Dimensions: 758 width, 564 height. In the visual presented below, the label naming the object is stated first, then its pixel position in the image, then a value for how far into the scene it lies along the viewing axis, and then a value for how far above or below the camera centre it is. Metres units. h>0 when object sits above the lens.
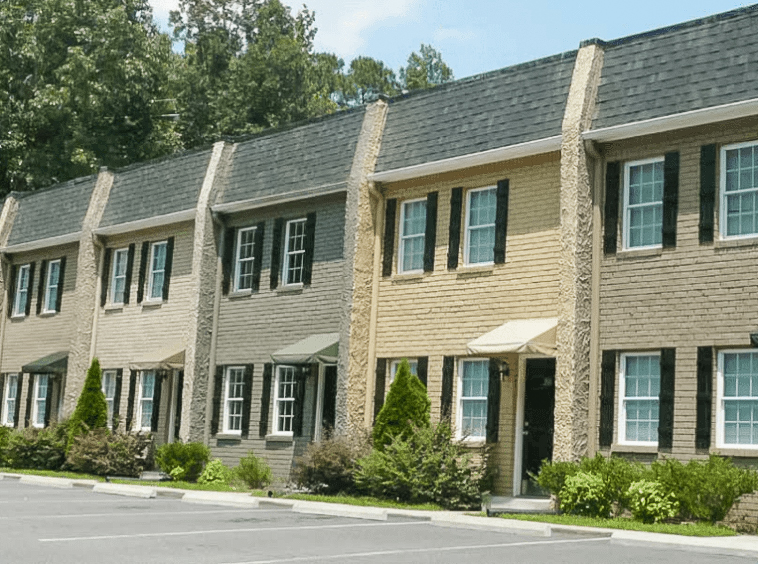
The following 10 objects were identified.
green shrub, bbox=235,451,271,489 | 24.25 -1.02
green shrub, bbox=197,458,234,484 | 25.53 -1.17
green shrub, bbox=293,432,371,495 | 21.44 -0.65
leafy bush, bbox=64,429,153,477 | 27.22 -0.88
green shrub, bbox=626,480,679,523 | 17.08 -0.82
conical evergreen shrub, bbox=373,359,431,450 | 20.84 +0.47
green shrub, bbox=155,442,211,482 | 26.06 -0.88
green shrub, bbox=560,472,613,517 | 17.83 -0.82
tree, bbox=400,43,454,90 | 68.88 +22.88
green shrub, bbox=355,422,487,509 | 19.84 -0.64
